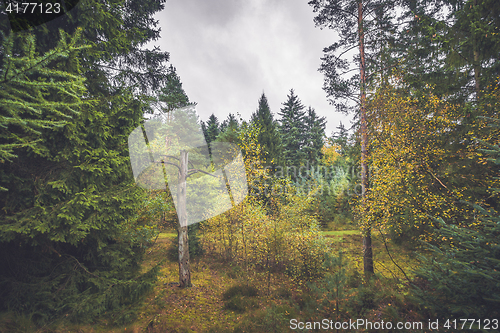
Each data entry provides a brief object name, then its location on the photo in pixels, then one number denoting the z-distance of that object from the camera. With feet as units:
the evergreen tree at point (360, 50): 25.75
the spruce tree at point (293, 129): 96.22
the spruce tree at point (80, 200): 11.56
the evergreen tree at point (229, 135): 53.49
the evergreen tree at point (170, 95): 20.49
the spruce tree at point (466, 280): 7.02
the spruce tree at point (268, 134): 68.08
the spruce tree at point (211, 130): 83.86
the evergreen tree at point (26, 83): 6.82
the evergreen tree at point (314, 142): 97.58
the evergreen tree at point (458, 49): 17.22
